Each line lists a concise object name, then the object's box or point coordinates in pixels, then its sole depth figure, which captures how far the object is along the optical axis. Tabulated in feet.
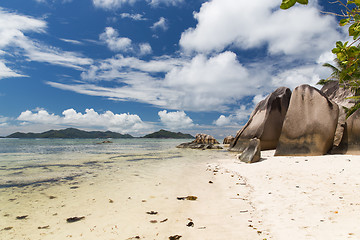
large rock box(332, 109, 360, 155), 35.96
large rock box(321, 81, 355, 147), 43.87
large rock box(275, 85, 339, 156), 39.01
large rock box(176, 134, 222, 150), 139.64
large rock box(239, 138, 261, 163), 38.99
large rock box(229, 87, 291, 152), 62.95
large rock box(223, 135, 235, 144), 148.62
